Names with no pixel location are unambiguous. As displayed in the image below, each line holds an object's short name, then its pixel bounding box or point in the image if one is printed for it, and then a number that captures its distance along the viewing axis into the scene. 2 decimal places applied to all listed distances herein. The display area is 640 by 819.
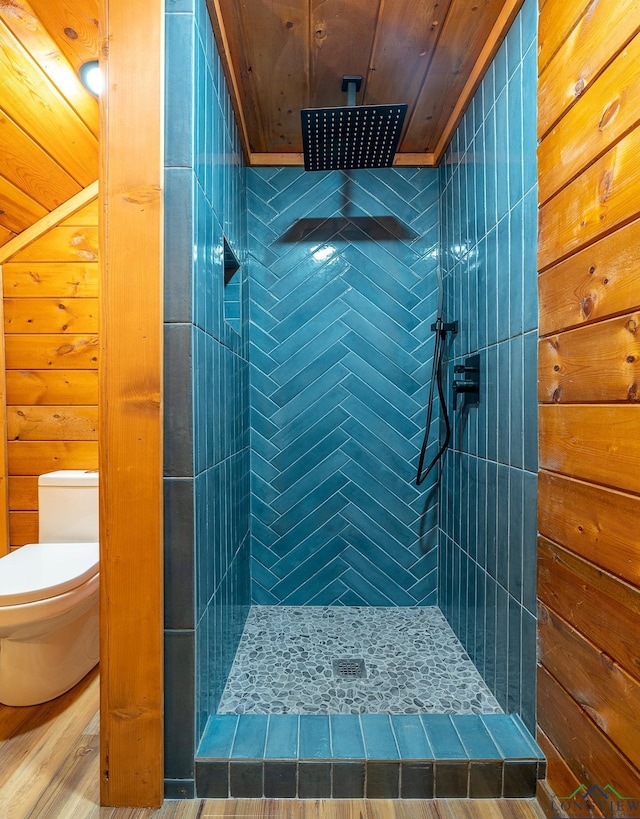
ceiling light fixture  1.70
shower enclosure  1.30
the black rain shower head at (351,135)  1.74
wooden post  1.24
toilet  1.58
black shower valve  1.87
